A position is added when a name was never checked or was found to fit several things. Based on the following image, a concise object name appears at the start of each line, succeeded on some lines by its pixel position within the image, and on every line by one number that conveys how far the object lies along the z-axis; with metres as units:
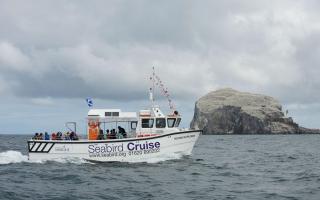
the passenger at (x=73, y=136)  40.44
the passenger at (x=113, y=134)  40.08
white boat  38.94
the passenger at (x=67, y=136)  40.78
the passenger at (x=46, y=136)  41.16
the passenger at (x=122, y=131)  40.31
